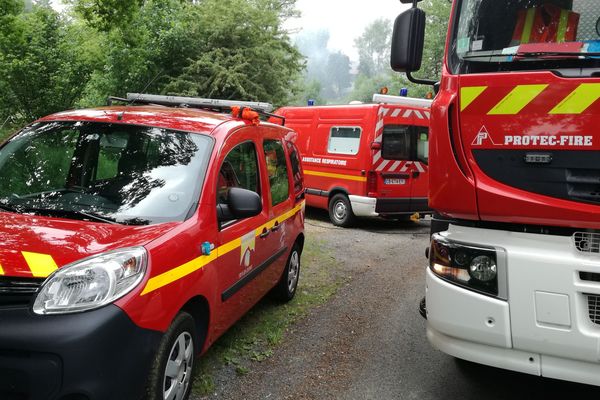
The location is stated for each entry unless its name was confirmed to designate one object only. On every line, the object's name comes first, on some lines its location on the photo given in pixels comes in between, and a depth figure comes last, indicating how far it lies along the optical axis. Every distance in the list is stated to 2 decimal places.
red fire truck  2.51
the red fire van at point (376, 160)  9.23
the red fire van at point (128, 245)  2.13
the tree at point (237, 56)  15.59
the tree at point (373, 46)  112.56
